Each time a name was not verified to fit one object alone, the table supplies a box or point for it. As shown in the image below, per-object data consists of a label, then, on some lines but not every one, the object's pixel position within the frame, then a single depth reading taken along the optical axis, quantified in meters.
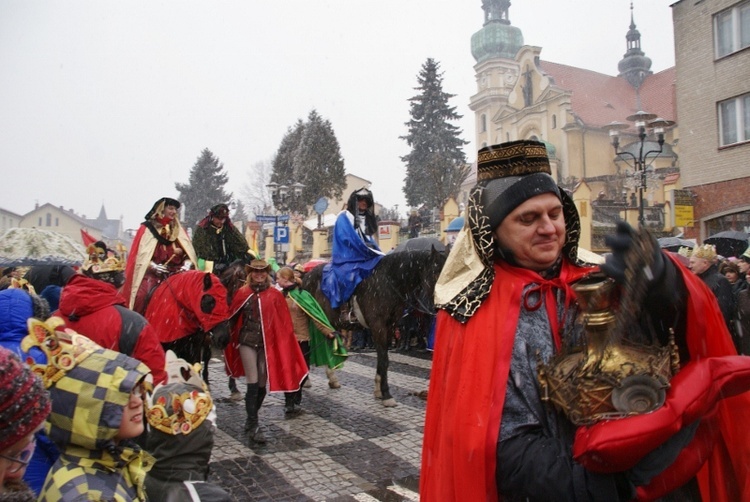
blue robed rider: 8.55
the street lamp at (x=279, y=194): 24.35
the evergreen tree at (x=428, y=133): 51.31
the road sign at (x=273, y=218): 20.91
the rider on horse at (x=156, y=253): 6.84
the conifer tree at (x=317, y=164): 45.47
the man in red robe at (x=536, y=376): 1.45
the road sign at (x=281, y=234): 19.90
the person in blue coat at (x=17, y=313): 3.49
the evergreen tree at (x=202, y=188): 62.81
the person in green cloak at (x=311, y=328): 8.34
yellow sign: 18.58
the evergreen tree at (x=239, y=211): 77.94
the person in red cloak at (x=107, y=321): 3.84
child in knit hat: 1.46
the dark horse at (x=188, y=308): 6.54
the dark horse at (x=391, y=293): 7.97
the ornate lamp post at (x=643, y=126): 15.56
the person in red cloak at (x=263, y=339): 6.58
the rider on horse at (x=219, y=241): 8.34
